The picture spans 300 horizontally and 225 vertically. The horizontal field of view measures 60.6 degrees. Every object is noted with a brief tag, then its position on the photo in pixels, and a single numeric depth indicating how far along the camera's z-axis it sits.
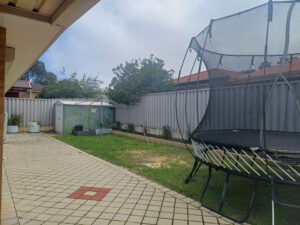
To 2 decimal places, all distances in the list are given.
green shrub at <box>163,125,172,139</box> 10.06
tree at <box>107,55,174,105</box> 12.38
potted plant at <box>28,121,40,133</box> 13.68
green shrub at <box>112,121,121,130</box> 14.02
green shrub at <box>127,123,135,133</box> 12.66
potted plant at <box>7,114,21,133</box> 13.06
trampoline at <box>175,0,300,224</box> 3.49
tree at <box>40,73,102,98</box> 20.98
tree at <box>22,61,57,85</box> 39.50
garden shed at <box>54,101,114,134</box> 13.28
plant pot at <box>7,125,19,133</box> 13.03
